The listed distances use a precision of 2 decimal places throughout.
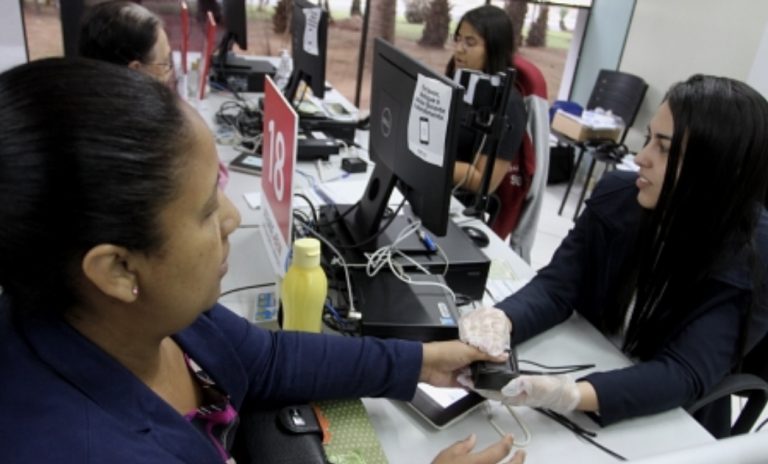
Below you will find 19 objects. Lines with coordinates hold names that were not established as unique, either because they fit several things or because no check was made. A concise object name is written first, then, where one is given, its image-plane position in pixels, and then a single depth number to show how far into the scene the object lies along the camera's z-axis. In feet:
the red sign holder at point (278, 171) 3.45
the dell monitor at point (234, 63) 9.46
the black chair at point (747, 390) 3.76
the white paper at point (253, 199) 5.60
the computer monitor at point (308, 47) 7.00
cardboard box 12.40
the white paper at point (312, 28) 6.98
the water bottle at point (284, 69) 9.30
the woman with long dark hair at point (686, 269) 3.43
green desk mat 2.84
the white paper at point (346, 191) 5.86
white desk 3.09
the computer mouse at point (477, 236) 5.36
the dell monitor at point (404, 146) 3.67
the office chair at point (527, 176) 6.84
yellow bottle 3.25
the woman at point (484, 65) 6.46
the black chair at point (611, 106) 11.65
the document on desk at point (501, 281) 4.61
